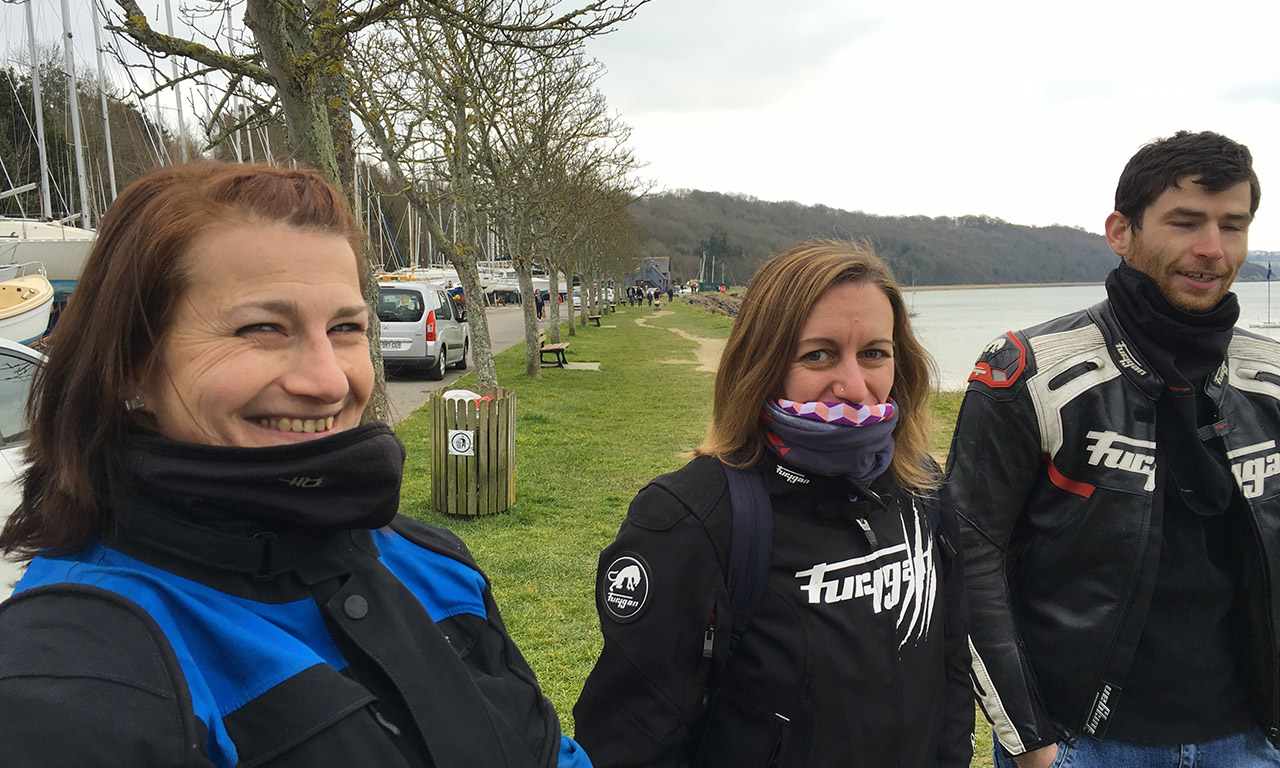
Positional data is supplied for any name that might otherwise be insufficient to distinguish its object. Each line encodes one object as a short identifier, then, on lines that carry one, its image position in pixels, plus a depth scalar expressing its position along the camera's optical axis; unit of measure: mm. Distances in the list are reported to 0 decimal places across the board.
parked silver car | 14828
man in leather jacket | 2037
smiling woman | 951
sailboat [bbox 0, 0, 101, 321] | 22391
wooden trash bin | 6441
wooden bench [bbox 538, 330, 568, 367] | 18023
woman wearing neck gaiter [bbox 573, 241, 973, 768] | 1692
